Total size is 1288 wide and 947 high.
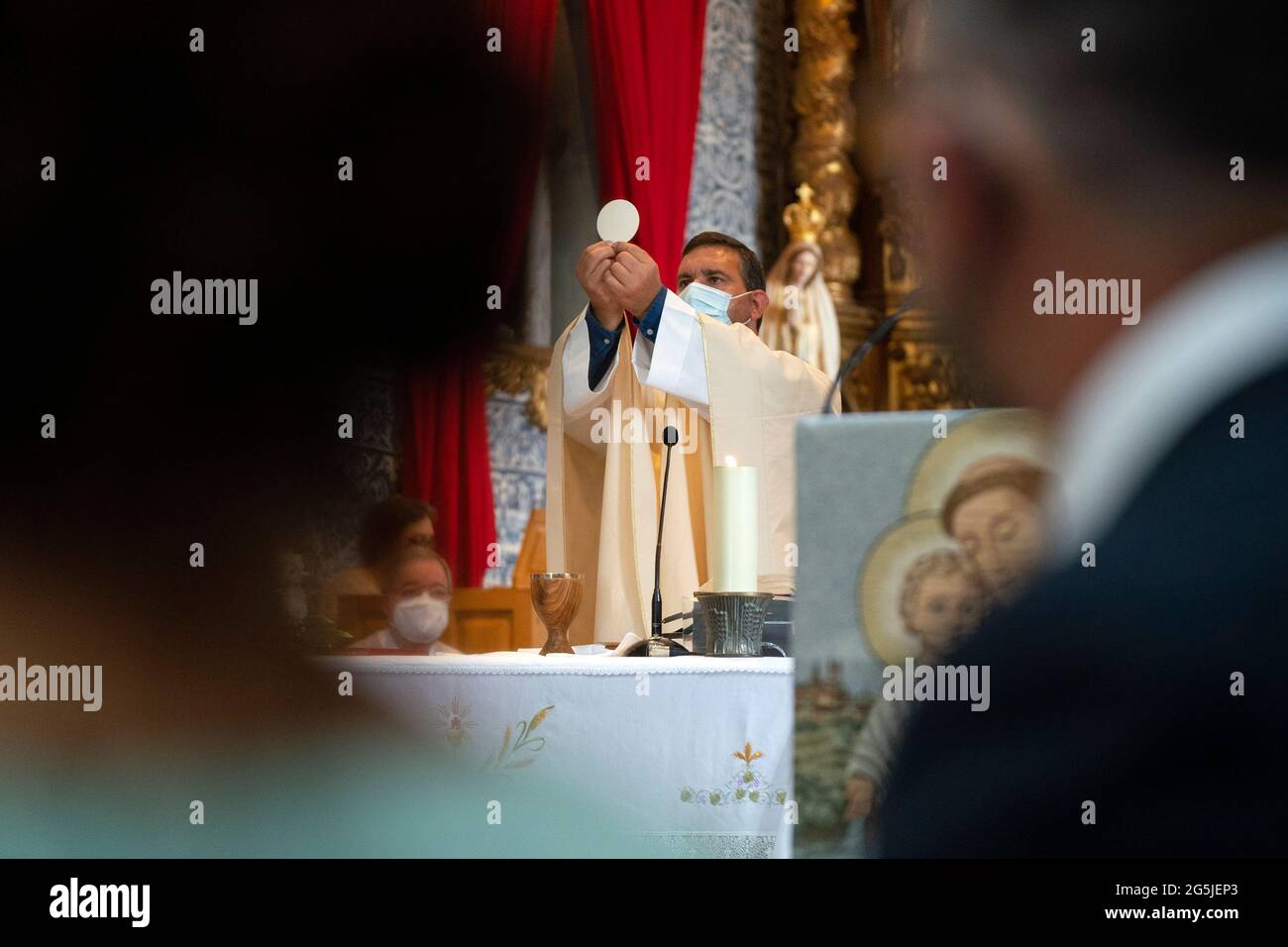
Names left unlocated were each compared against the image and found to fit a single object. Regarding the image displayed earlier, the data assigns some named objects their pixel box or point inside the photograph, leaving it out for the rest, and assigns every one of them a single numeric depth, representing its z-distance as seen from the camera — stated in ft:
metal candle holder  13.30
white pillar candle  13.57
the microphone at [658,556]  14.60
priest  18.26
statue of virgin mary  39.58
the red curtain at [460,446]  33.27
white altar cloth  12.05
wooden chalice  14.38
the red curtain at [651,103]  38.99
